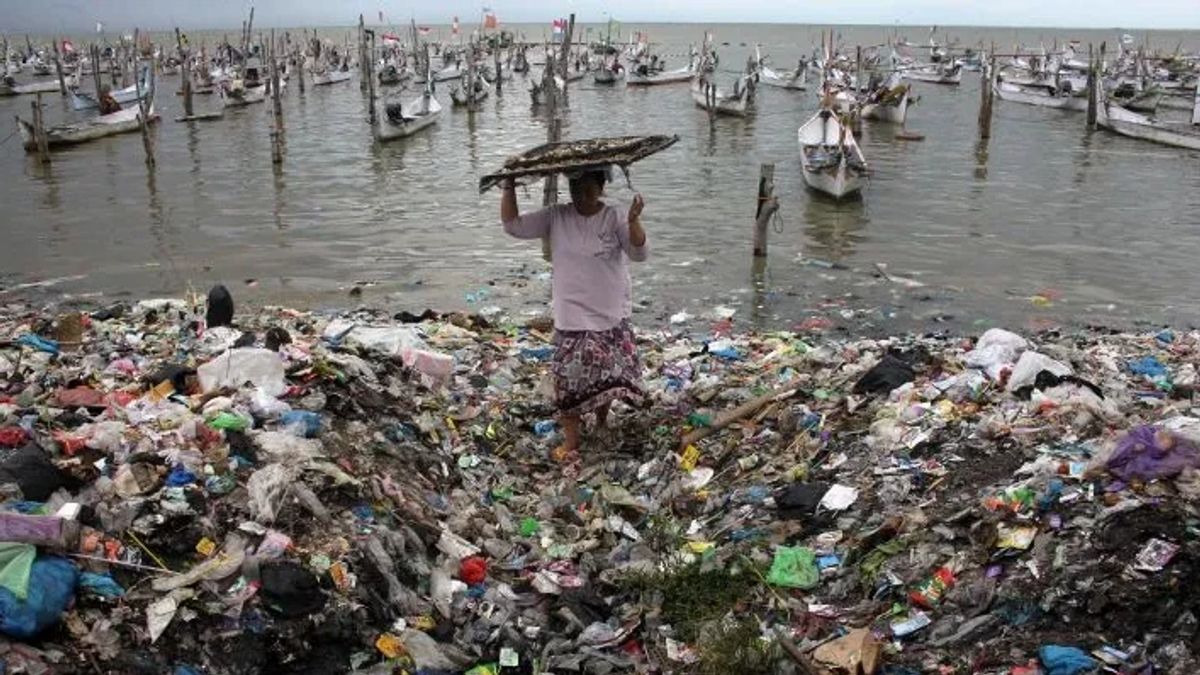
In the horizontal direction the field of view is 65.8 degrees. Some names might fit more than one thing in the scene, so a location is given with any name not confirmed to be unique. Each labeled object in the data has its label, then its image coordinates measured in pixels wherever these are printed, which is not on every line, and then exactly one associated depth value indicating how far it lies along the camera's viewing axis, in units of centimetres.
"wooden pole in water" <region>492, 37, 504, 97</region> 3916
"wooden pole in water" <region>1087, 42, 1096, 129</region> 2627
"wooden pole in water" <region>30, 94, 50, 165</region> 2102
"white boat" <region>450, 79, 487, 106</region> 3341
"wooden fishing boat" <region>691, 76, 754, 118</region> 2891
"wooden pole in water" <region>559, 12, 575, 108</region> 1630
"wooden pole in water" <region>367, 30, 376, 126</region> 2545
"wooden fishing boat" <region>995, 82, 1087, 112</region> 3102
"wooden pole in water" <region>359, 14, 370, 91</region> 2855
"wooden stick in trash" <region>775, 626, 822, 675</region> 309
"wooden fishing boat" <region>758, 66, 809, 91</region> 3897
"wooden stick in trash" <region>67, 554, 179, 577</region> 314
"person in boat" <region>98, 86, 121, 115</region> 2623
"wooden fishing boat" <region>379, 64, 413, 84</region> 4125
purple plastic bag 354
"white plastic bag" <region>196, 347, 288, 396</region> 491
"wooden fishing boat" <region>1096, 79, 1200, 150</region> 2220
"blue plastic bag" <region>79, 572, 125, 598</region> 306
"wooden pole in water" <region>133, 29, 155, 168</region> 1950
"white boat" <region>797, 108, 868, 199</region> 1588
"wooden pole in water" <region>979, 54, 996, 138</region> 2341
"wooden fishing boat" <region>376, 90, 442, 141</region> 2442
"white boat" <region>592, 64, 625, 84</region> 4181
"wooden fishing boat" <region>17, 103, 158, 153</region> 2177
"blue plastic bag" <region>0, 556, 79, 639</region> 274
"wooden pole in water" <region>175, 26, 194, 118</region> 2925
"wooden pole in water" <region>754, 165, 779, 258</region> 1196
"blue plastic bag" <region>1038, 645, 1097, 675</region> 285
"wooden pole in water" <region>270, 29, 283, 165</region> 2052
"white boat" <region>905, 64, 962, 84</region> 4069
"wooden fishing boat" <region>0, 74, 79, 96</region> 3675
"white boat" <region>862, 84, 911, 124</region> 2700
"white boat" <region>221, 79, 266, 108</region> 3294
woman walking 481
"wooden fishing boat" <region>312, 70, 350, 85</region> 4200
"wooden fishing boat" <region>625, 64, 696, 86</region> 4097
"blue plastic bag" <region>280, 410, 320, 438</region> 447
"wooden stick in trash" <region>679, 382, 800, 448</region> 537
